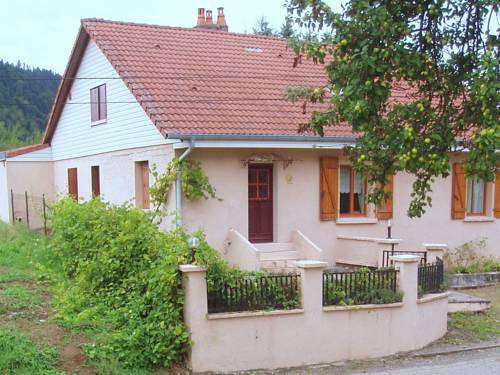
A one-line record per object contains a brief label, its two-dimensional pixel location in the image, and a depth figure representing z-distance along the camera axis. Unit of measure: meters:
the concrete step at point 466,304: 10.55
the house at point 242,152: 11.66
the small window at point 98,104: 15.43
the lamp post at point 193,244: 7.36
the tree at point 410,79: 5.76
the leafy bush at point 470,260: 13.35
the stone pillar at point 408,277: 8.63
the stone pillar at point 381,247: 11.83
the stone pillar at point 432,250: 10.96
